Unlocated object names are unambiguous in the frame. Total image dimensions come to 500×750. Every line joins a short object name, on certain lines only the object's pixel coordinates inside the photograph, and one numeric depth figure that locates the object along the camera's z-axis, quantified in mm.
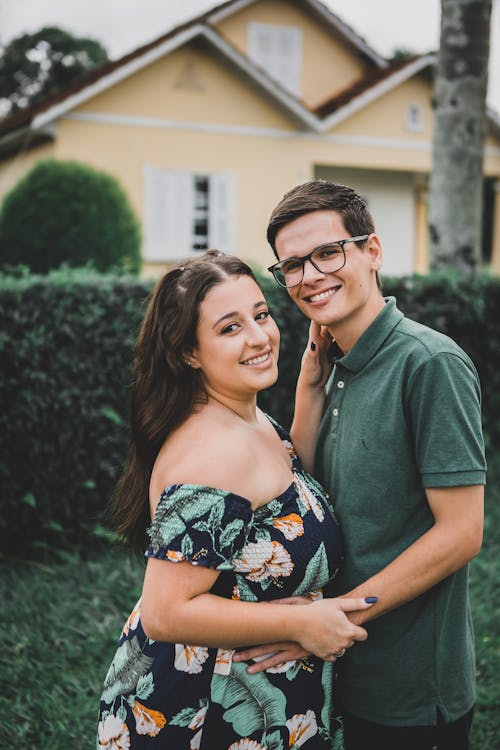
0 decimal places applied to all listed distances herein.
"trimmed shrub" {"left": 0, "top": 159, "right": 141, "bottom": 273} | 11719
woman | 1911
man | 1968
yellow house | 14953
